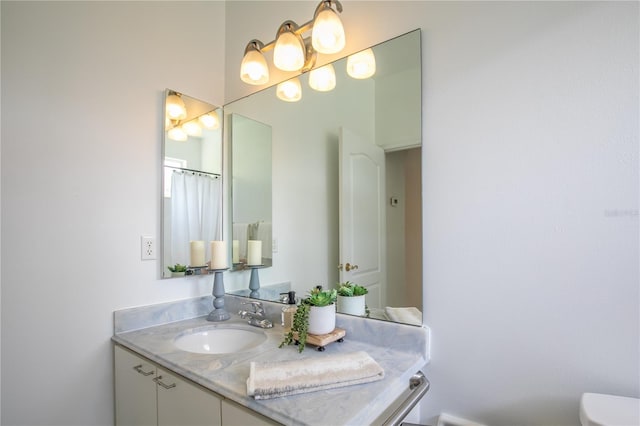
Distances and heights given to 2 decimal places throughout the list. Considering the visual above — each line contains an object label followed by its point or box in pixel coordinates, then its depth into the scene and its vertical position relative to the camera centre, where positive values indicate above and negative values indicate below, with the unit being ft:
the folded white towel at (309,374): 2.63 -1.40
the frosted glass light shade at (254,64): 4.82 +2.35
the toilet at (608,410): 2.17 -1.40
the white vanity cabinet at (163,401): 2.82 -1.92
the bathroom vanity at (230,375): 2.53 -1.54
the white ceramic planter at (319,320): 3.69 -1.20
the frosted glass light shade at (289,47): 4.36 +2.36
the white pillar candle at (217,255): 5.18 -0.62
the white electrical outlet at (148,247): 4.72 -0.45
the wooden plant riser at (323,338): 3.56 -1.39
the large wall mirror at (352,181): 3.76 +0.51
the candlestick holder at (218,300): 5.02 -1.34
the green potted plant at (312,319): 3.65 -1.19
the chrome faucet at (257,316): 4.65 -1.53
